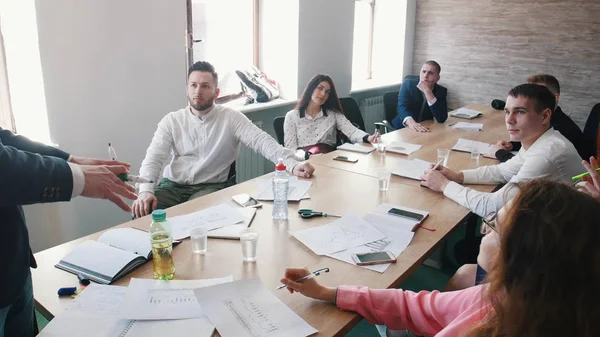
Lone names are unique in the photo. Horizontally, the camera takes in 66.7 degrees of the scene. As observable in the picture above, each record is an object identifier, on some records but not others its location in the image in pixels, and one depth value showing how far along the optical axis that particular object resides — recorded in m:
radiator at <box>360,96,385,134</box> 5.47
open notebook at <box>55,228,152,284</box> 1.41
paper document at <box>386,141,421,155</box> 2.97
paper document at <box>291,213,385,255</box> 1.63
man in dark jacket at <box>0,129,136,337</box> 1.07
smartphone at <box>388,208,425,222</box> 1.89
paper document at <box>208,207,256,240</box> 1.70
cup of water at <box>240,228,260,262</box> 1.50
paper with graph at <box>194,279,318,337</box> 1.15
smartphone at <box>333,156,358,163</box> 2.77
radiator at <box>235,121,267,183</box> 3.92
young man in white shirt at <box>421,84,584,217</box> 2.09
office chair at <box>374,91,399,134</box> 4.62
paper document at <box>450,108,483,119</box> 4.21
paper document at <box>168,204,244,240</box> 1.74
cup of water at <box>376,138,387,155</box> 2.92
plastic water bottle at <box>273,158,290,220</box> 1.90
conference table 1.30
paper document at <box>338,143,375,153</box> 3.00
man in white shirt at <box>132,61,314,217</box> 2.75
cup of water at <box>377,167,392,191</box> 2.23
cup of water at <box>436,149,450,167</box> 2.63
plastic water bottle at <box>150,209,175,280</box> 1.41
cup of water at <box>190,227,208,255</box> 1.56
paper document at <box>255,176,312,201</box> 2.11
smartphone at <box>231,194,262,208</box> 2.02
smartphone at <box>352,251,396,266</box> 1.52
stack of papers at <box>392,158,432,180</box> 2.48
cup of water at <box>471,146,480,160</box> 2.88
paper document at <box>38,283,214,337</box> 1.13
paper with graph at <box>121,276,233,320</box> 1.20
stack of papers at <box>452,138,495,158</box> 3.00
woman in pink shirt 0.80
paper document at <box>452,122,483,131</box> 3.71
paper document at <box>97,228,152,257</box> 1.55
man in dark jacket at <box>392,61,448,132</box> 3.99
